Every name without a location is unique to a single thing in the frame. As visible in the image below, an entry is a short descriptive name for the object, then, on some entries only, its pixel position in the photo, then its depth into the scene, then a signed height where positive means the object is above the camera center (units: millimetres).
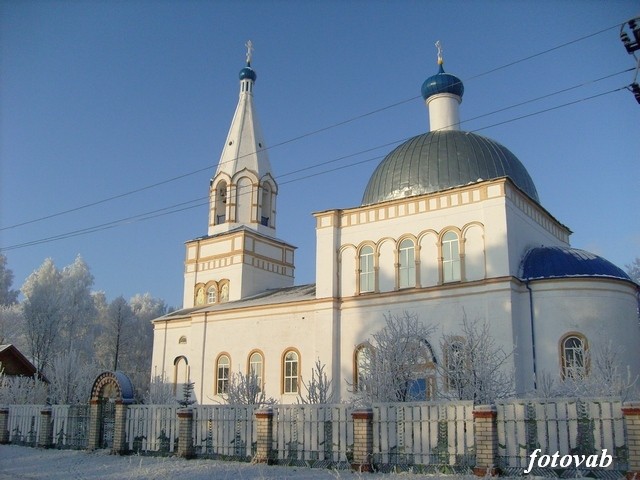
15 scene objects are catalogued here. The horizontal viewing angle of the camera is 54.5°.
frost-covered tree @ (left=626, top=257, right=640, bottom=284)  32156 +5207
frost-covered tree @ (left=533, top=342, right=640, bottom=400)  13398 -143
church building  18625 +2985
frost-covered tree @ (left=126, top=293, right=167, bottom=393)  47938 +1887
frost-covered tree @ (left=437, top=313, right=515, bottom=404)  14602 +92
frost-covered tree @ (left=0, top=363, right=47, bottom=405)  23828 -828
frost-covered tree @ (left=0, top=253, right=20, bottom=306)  43000 +5682
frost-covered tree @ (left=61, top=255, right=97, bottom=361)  40312 +3900
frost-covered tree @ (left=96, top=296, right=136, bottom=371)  47625 +2828
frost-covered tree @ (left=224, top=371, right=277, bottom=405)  18938 -657
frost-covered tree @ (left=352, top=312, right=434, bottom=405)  15867 +138
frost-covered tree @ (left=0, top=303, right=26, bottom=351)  37844 +2526
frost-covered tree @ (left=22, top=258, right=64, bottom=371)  38375 +3050
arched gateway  16344 -964
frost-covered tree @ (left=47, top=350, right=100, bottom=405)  24656 -504
